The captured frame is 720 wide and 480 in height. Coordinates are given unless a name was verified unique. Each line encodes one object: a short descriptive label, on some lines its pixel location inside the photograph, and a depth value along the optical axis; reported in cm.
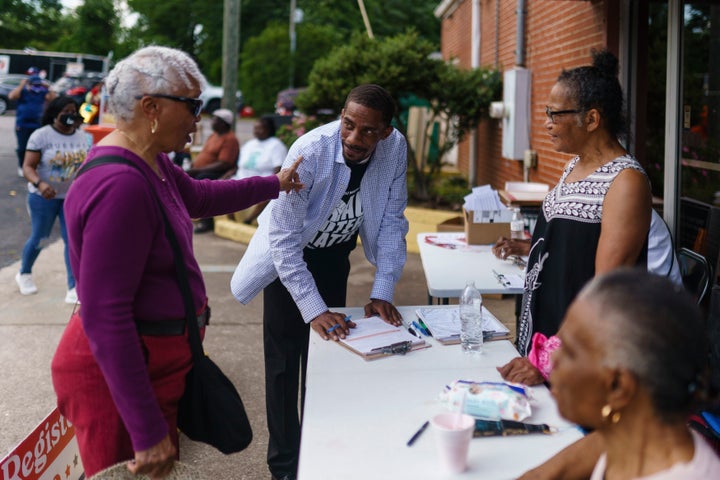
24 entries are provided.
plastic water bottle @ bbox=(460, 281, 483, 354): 287
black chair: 371
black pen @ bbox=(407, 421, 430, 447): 211
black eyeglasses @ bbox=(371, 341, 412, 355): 281
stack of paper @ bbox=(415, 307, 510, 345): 297
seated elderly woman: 143
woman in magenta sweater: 192
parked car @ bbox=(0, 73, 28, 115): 2525
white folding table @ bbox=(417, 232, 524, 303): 382
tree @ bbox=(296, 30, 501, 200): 951
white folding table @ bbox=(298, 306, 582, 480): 200
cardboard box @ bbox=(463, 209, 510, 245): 488
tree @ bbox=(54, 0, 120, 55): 4344
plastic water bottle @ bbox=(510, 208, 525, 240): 461
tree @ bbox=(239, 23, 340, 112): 2619
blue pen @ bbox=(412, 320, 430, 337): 305
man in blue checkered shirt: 309
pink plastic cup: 192
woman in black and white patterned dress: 264
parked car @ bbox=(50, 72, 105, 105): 2341
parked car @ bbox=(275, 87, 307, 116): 1950
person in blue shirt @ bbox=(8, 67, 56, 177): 1205
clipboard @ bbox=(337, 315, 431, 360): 281
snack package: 225
